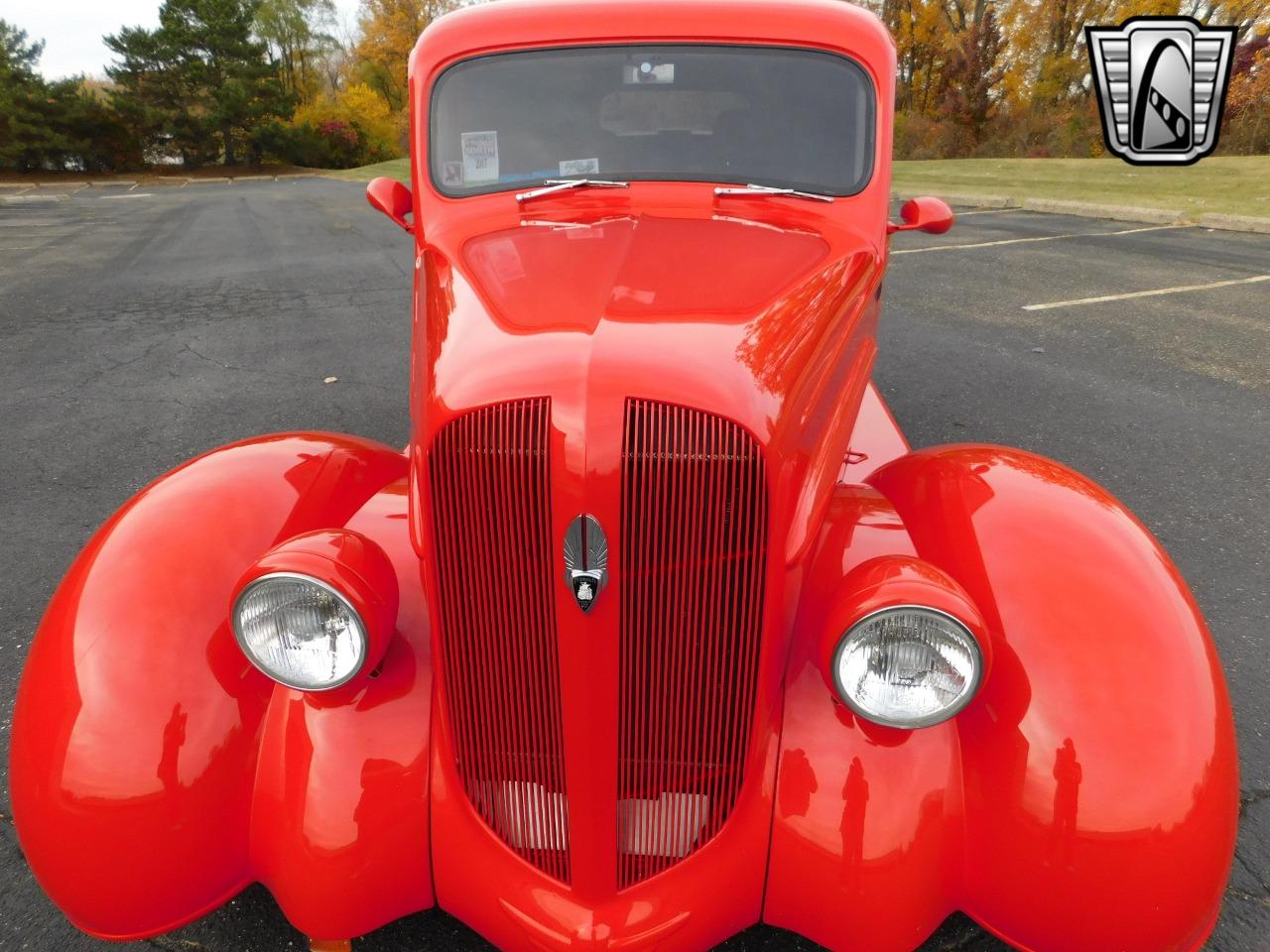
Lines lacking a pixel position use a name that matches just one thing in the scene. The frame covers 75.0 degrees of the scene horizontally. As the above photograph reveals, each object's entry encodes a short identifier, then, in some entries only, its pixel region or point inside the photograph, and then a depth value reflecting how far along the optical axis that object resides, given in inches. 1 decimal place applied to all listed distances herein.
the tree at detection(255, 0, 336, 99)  2074.3
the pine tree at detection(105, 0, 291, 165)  1707.7
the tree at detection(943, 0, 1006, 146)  1158.3
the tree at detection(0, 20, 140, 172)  1502.2
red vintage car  59.0
